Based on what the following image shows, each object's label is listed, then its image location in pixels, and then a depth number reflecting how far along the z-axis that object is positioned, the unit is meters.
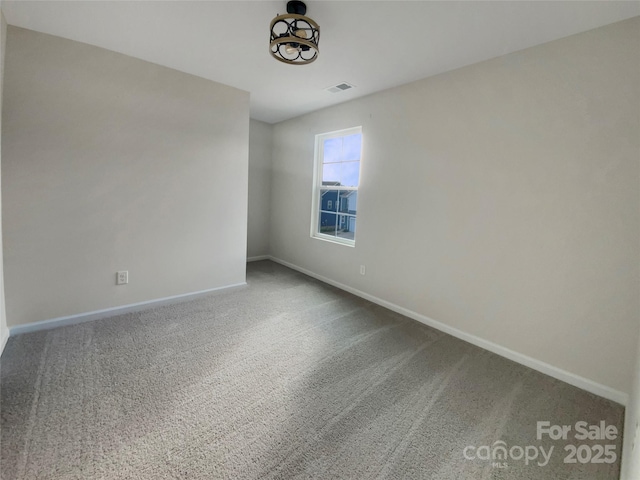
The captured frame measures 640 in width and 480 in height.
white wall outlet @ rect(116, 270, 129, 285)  2.86
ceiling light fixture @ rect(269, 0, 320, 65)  1.78
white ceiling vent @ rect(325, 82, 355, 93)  3.15
